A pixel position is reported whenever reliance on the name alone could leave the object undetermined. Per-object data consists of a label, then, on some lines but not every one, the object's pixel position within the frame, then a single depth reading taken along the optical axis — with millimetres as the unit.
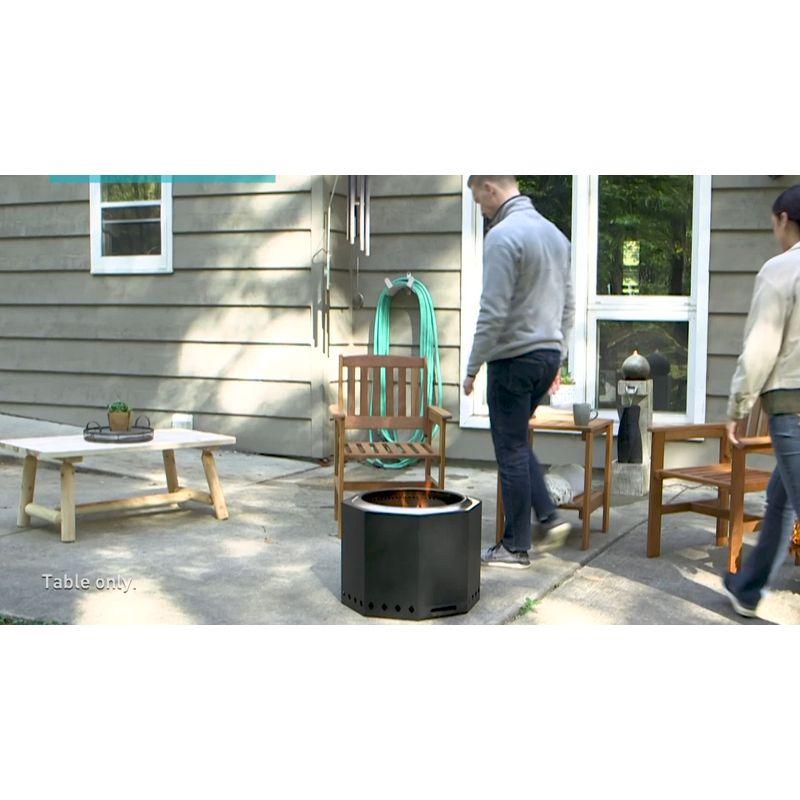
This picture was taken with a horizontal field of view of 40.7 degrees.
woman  3350
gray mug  4742
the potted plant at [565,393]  6562
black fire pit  3631
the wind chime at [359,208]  6647
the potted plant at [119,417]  5105
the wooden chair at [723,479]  4082
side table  4648
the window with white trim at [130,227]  7484
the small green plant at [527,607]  3787
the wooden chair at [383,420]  4949
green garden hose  6816
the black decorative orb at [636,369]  6242
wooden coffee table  4762
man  4070
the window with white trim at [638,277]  6266
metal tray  4996
